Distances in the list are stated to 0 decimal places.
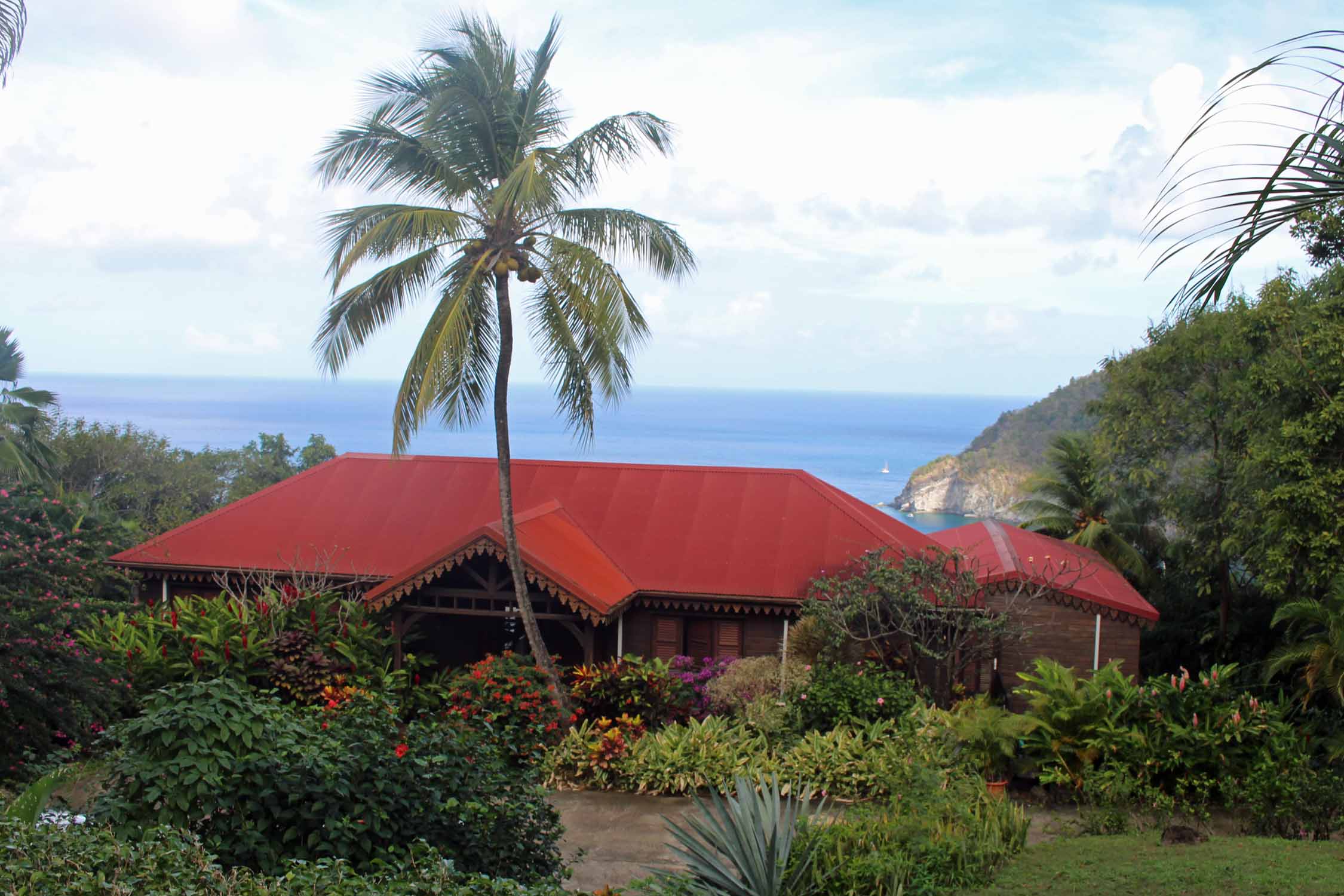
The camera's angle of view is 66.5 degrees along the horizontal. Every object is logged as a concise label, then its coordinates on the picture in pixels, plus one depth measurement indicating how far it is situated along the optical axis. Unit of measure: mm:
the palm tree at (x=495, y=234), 13000
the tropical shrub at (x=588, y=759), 12508
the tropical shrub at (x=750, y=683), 14141
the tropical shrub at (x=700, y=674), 14492
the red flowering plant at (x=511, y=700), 12609
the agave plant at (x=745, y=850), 7930
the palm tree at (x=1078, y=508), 20875
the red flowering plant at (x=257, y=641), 13797
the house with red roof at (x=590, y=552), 14898
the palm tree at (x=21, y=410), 18062
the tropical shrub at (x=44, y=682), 9742
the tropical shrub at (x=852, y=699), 13172
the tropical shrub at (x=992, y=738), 11461
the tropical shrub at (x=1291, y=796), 10133
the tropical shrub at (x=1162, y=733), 10828
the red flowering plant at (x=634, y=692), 13867
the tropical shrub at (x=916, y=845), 8039
